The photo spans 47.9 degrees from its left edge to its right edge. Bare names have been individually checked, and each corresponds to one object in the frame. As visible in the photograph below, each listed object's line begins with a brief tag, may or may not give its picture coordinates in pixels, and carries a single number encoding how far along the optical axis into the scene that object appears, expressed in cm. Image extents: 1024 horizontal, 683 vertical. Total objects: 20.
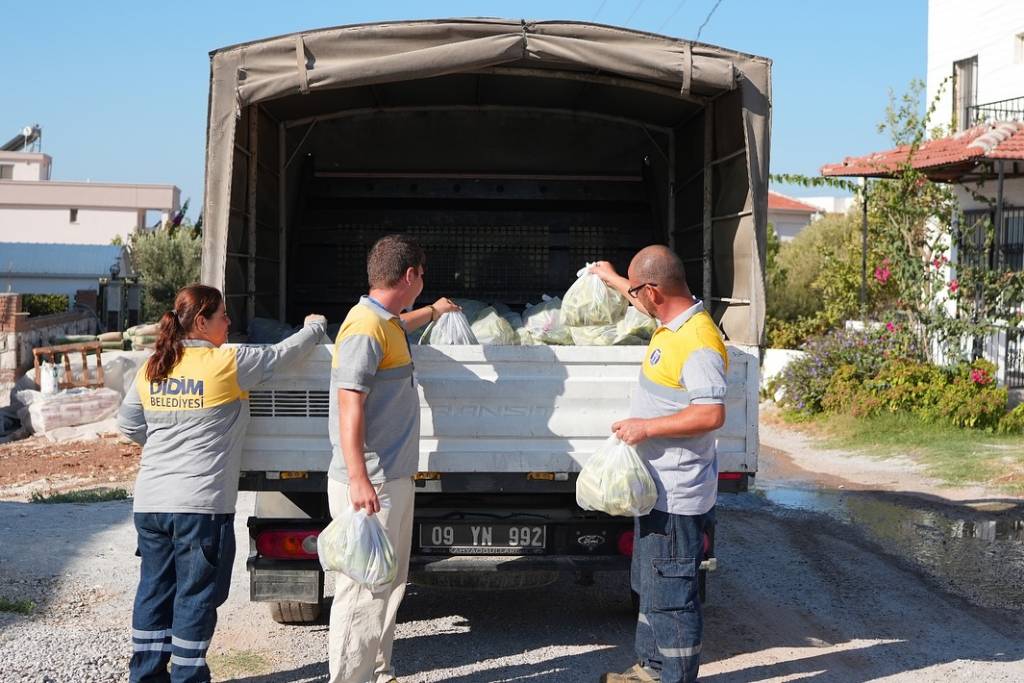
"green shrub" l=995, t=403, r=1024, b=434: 1266
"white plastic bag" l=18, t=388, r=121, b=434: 1466
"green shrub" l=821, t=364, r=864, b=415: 1393
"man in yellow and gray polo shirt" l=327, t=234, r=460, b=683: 425
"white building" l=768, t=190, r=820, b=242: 5969
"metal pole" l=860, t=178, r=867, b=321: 1548
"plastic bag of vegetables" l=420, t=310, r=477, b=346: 513
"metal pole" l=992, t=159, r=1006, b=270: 1377
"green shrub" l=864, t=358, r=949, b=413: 1329
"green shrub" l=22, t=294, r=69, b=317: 2112
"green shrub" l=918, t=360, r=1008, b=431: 1284
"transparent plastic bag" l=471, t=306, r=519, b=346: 554
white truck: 492
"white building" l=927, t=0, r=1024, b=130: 1723
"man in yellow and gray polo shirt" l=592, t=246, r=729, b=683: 436
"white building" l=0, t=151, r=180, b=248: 5138
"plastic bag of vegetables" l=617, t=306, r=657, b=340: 538
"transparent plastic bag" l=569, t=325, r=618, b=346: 539
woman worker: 437
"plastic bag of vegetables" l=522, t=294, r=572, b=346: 563
